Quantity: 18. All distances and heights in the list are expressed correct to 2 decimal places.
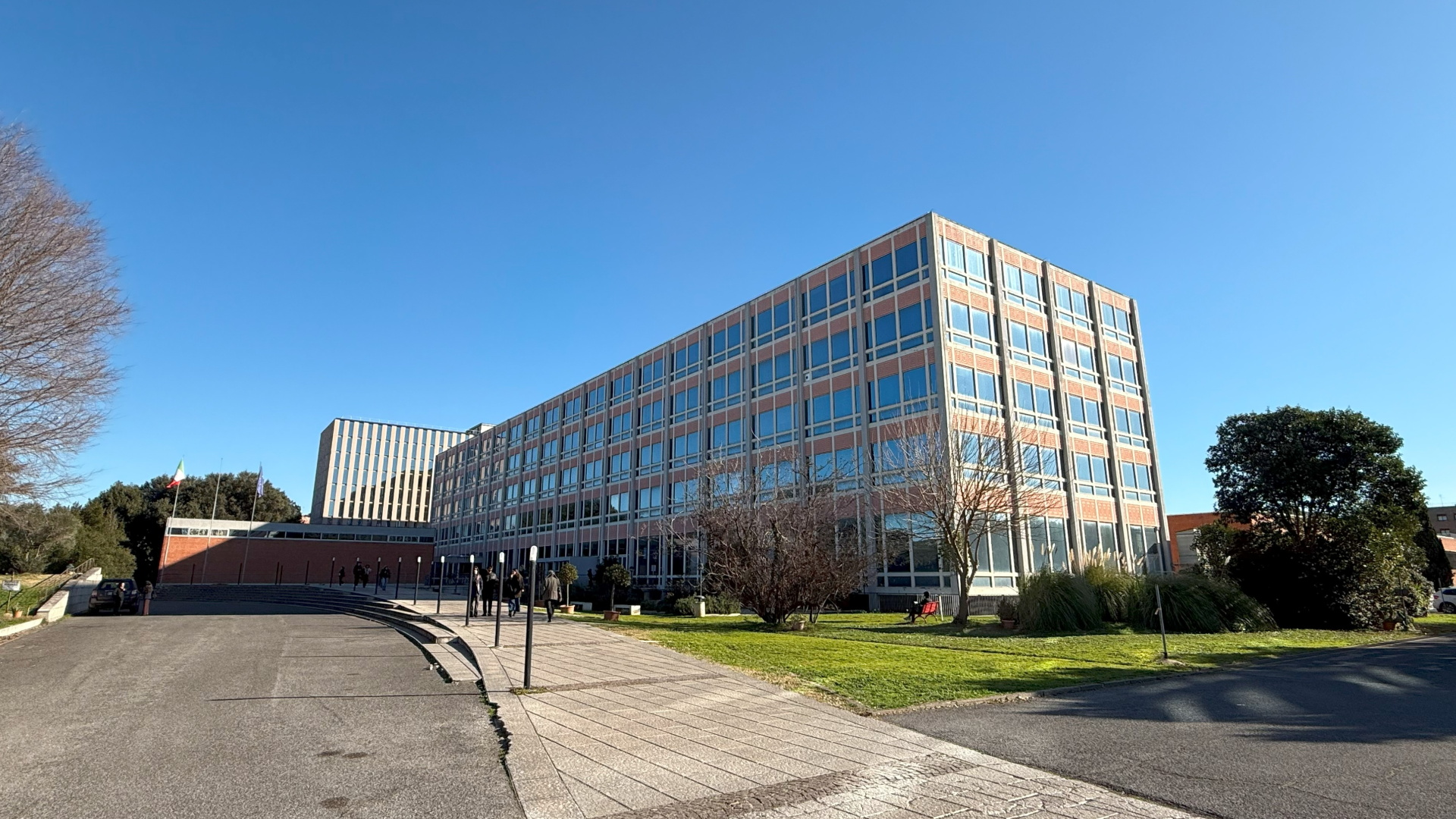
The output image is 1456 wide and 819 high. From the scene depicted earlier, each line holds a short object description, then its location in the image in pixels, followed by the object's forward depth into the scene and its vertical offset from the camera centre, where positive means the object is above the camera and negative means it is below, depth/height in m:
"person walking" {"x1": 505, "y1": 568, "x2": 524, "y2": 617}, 23.64 -0.83
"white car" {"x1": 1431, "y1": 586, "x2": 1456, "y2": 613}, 42.53 -2.64
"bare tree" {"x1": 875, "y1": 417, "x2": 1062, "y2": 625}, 21.69 +2.31
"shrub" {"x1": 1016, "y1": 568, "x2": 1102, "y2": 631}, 19.42 -1.19
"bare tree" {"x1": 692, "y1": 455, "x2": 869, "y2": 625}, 20.94 +0.33
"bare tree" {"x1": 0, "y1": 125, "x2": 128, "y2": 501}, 16.41 +5.86
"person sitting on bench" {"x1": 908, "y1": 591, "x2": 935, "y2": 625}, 23.45 -1.51
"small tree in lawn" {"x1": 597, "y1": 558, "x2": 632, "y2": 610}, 30.19 -0.40
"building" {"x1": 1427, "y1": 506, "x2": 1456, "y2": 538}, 109.12 +5.37
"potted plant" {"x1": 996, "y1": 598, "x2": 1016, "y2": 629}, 20.46 -1.43
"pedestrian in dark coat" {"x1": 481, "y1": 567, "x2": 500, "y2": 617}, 22.59 -0.65
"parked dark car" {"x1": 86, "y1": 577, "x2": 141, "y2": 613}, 29.22 -0.98
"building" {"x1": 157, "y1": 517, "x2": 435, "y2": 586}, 63.72 +1.64
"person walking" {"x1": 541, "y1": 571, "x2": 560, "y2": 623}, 21.45 -0.76
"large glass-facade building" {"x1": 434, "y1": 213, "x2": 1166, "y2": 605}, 29.16 +7.47
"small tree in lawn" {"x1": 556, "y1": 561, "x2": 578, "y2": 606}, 29.78 -0.36
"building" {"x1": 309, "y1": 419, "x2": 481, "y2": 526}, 99.19 +12.66
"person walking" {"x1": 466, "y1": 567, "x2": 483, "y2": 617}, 22.98 -0.76
